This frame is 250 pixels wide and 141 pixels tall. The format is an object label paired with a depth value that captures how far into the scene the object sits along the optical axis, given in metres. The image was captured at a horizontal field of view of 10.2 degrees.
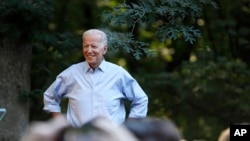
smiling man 10.00
